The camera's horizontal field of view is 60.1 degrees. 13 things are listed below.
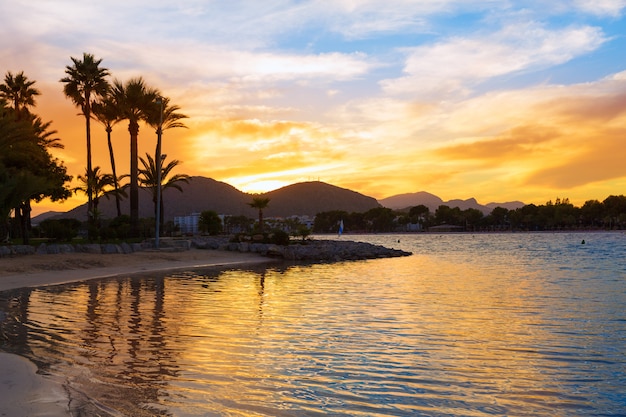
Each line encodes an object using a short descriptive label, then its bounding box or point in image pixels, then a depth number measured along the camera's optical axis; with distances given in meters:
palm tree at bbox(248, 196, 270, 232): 78.12
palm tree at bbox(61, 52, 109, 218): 53.28
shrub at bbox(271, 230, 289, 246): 61.02
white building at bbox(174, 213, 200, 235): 87.94
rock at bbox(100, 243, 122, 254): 39.78
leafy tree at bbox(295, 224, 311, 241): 70.04
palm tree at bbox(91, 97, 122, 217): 55.28
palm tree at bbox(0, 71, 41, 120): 52.75
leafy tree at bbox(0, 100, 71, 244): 35.03
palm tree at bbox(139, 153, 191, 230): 63.03
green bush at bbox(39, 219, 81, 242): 43.40
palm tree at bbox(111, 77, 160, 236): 52.12
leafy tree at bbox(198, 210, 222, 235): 69.56
